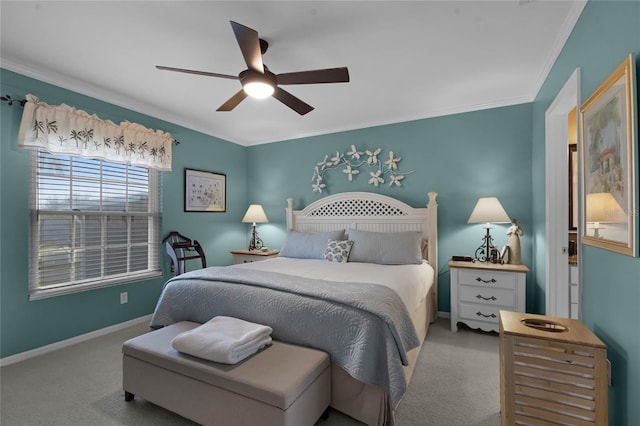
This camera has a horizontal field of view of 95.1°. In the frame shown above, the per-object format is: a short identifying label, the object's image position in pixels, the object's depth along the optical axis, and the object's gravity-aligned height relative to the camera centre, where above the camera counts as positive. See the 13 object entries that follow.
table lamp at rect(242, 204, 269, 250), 4.55 -0.02
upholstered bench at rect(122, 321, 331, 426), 1.46 -0.93
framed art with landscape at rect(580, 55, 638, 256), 1.19 +0.25
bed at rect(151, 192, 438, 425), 1.67 -0.59
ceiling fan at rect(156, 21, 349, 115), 1.78 +0.98
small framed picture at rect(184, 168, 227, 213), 4.08 +0.36
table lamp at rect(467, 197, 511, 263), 3.03 +0.01
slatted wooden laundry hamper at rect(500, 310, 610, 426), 1.29 -0.74
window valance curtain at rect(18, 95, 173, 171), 2.58 +0.80
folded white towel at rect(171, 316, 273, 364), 1.63 -0.73
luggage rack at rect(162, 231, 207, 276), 3.55 -0.45
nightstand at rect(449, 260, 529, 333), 2.87 -0.76
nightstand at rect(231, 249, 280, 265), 4.34 -0.59
